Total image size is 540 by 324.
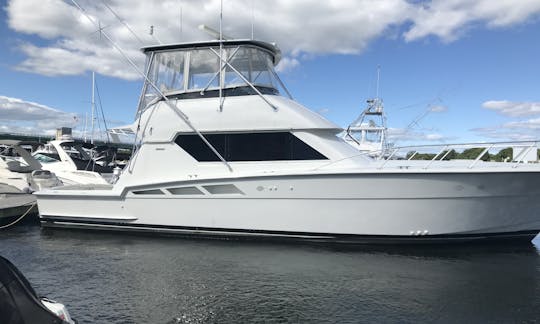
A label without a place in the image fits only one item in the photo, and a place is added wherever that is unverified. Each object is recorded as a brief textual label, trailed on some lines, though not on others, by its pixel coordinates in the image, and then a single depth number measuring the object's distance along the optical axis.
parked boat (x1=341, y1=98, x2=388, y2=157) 20.58
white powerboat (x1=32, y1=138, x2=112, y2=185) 15.01
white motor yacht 7.48
